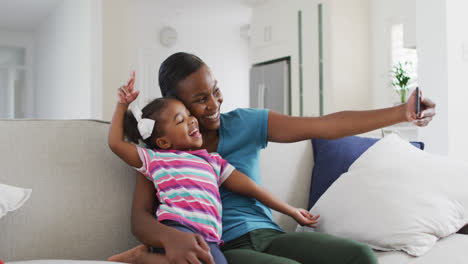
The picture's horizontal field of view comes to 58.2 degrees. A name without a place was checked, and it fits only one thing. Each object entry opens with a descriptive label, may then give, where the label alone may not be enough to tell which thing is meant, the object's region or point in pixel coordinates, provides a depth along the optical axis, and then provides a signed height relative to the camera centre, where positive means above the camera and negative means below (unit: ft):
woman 3.31 -0.22
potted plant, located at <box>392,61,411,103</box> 13.71 +1.71
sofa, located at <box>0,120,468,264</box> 3.85 -0.60
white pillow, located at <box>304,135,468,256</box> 4.07 -0.70
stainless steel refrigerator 18.17 +2.23
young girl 3.49 -0.28
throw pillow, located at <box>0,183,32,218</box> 3.38 -0.50
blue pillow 5.30 -0.32
